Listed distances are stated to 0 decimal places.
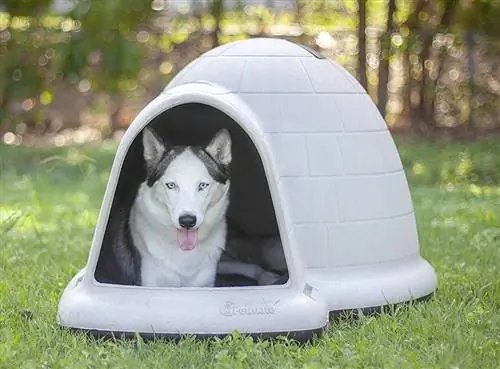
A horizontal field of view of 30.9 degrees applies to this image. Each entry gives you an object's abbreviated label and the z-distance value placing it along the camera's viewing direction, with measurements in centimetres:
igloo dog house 338
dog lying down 354
